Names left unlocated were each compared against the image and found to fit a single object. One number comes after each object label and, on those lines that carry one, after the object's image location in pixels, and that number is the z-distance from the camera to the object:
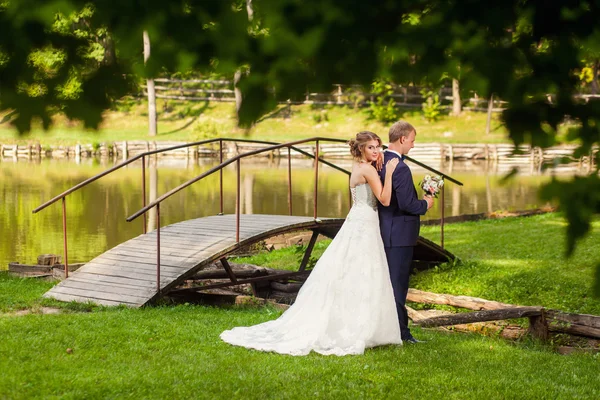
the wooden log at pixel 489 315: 15.23
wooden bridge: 17.13
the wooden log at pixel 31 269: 21.27
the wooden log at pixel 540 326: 15.40
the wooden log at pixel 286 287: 20.66
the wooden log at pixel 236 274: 20.41
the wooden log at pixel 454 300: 17.01
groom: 14.04
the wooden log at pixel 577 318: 14.99
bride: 13.60
